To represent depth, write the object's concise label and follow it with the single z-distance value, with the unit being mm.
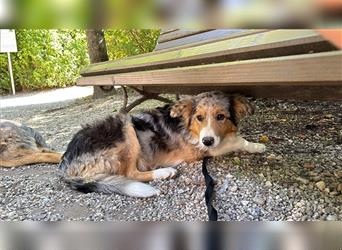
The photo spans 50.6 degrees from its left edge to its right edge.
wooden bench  666
